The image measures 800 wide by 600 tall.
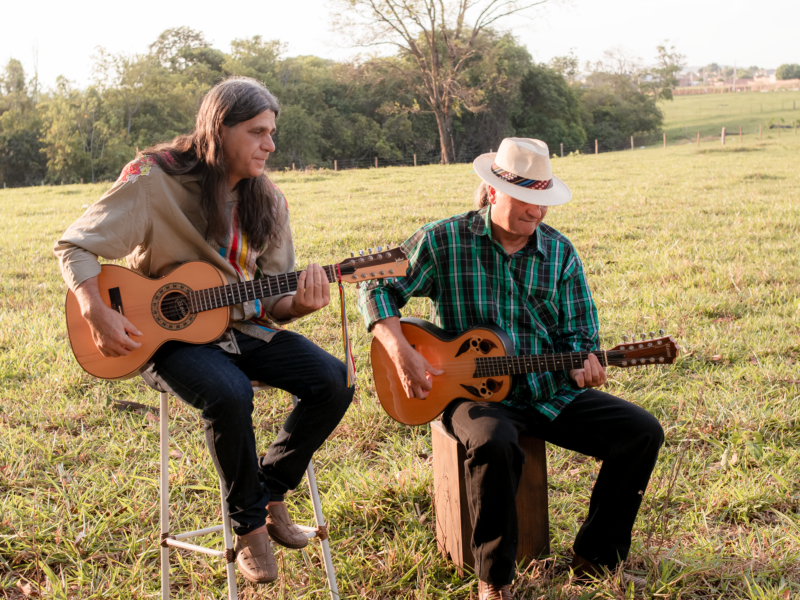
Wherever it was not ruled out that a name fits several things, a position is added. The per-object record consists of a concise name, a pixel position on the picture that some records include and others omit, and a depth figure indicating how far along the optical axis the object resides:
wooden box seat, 2.71
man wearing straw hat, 2.50
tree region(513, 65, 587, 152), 49.22
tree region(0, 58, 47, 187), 40.56
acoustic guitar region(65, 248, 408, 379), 2.65
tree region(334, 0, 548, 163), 35.22
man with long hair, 2.50
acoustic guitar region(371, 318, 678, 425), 2.74
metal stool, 2.50
